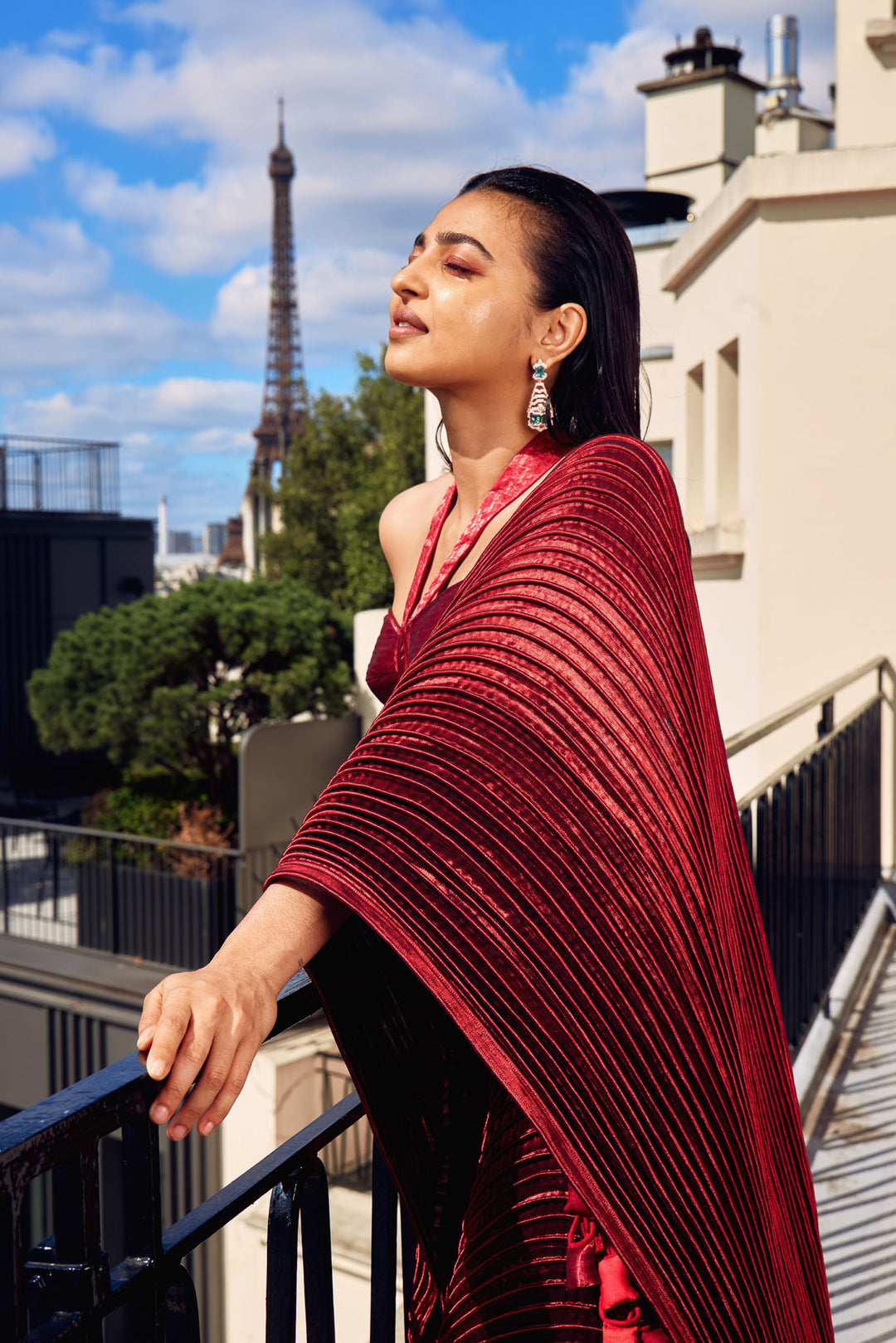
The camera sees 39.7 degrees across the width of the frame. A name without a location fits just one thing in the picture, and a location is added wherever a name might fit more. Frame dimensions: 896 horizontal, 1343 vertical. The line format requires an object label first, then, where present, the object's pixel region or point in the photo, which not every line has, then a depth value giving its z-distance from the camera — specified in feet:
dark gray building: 67.36
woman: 3.60
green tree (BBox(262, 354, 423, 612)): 108.34
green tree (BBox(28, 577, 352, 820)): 47.03
